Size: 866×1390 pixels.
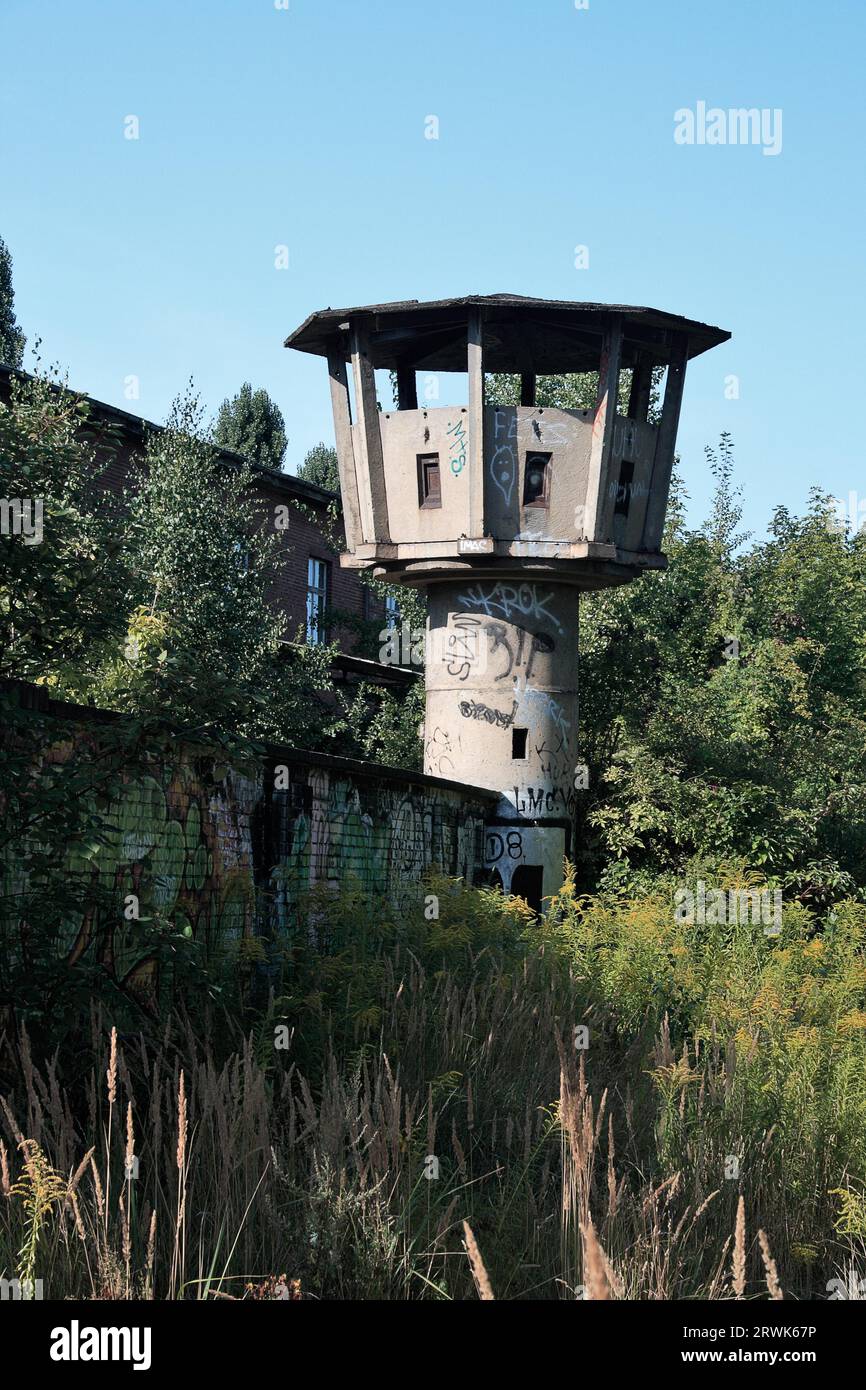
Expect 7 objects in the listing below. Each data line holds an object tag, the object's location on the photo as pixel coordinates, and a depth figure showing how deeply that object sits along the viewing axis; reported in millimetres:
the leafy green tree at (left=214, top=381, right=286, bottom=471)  49594
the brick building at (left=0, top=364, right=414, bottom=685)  27906
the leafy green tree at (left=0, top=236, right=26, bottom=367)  37594
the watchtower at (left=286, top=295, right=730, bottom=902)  18125
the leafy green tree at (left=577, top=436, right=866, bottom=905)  20562
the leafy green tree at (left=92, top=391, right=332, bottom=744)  22203
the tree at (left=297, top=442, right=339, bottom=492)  55188
